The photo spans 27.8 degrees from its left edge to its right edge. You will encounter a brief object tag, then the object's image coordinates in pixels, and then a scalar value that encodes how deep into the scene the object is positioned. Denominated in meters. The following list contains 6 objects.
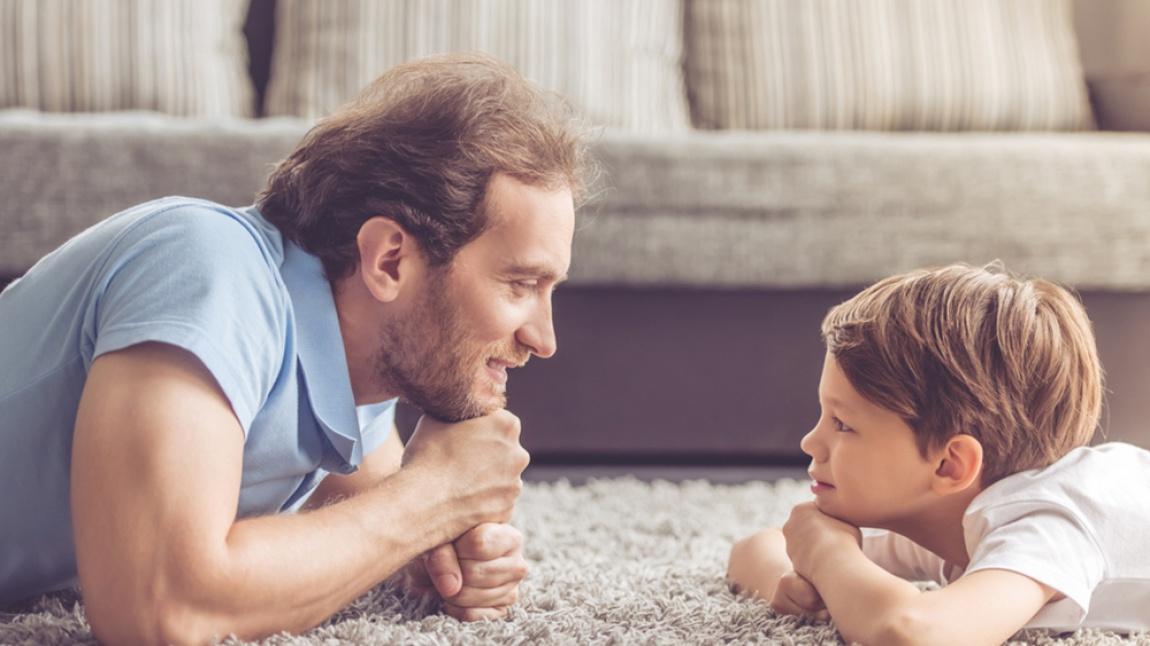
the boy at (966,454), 1.57
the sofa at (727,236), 2.16
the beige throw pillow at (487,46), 2.51
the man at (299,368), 1.46
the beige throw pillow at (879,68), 2.63
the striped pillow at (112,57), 2.47
